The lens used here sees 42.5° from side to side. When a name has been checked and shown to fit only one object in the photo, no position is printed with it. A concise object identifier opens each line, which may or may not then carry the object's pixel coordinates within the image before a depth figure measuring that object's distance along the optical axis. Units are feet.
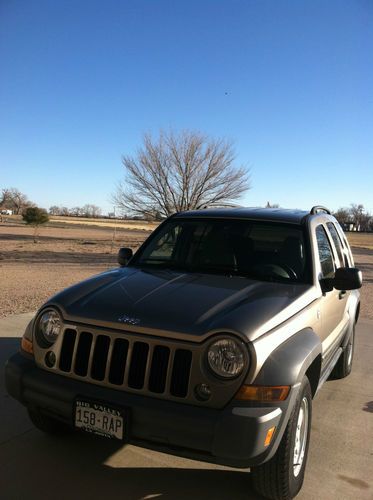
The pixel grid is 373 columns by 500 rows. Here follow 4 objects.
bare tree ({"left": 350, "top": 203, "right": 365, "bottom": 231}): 531.91
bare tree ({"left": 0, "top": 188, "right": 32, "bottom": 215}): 446.60
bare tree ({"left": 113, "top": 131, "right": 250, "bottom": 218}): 110.52
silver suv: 8.42
